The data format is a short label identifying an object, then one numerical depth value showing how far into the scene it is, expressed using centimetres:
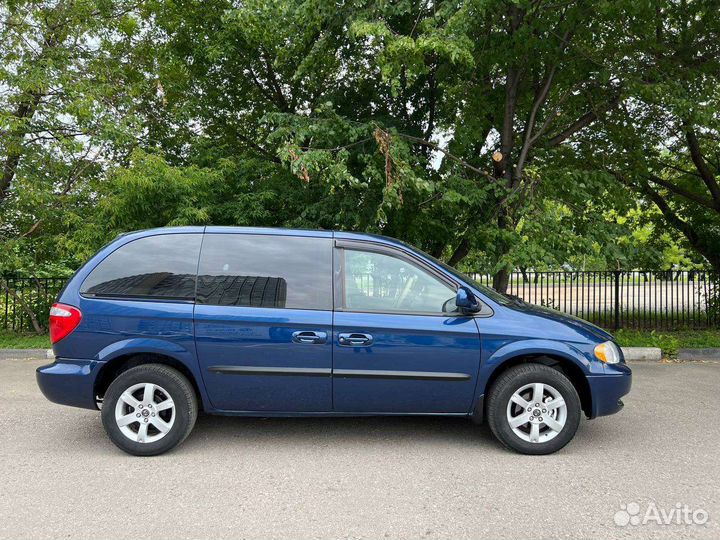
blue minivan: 394
